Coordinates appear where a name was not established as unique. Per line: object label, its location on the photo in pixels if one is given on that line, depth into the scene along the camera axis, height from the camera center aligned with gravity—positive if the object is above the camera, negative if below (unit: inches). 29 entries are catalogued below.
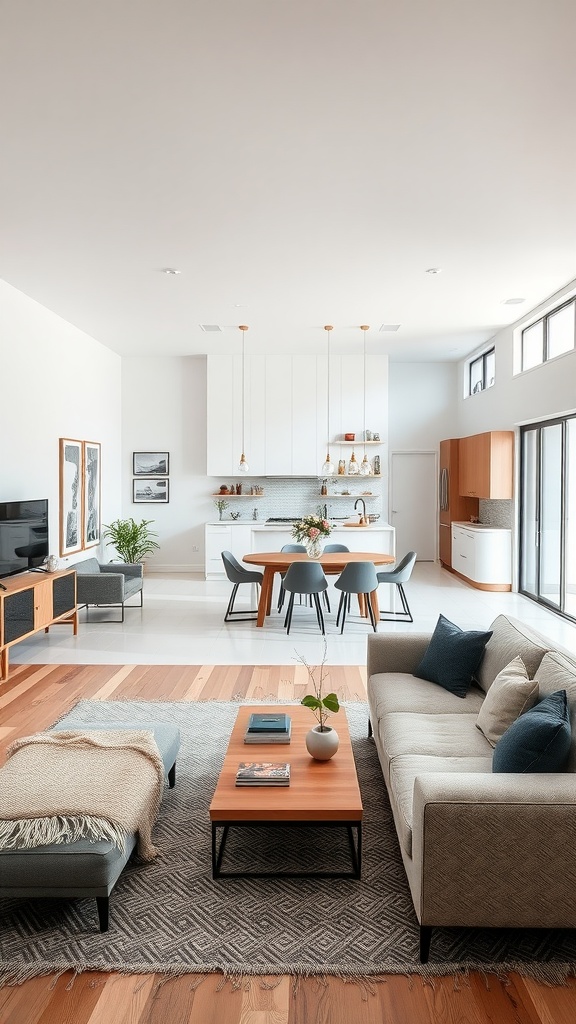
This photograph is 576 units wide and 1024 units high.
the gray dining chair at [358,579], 258.4 -27.8
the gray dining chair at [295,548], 305.9 -19.6
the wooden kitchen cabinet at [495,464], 346.0 +20.1
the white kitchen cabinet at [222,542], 399.9 -22.2
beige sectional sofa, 81.6 -40.5
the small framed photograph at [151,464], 425.4 +23.9
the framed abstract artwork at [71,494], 311.0 +4.1
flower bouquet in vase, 270.1 -10.8
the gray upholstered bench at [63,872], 89.6 -47.4
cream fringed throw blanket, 92.7 -41.6
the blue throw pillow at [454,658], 137.6 -31.0
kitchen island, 324.2 -15.9
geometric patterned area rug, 85.6 -55.8
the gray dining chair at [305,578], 253.6 -27.1
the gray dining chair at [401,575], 274.1 -28.0
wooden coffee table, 98.4 -42.9
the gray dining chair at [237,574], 283.4 -28.9
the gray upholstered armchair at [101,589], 281.3 -34.6
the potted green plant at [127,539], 378.3 -19.8
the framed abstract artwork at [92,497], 347.9 +3.1
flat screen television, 227.0 -11.3
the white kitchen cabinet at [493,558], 353.1 -27.3
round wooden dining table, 267.1 -22.3
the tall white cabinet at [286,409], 412.2 +56.0
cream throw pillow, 107.7 -30.7
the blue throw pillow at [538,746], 90.5 -31.5
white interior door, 454.3 +1.3
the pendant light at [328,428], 340.4 +44.9
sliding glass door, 285.7 -4.4
